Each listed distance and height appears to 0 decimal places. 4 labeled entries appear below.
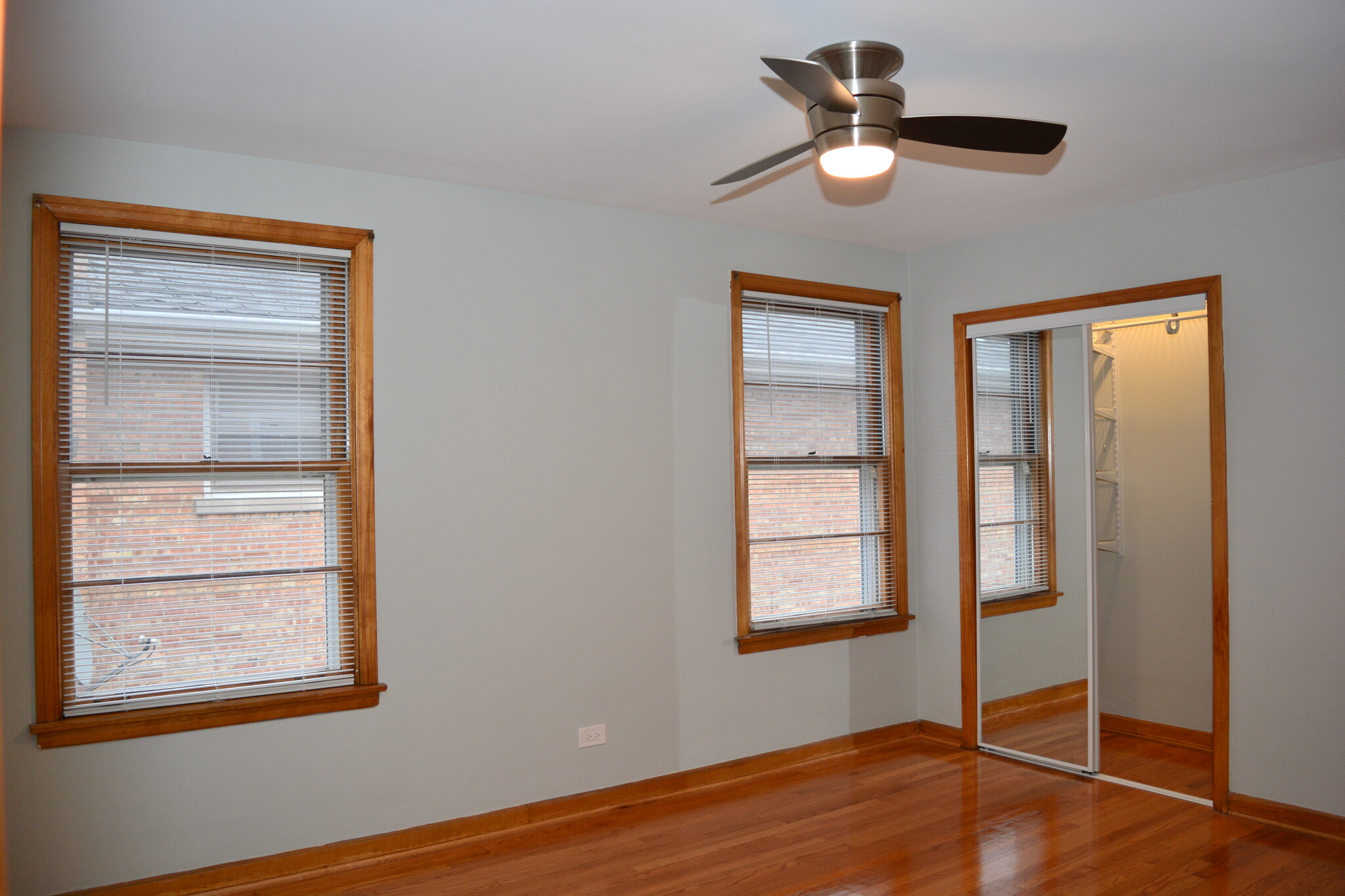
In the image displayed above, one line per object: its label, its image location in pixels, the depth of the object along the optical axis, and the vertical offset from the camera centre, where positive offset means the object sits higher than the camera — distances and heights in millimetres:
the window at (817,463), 4629 -20
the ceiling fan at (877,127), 2516 +898
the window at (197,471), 3143 -11
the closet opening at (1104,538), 4184 -396
